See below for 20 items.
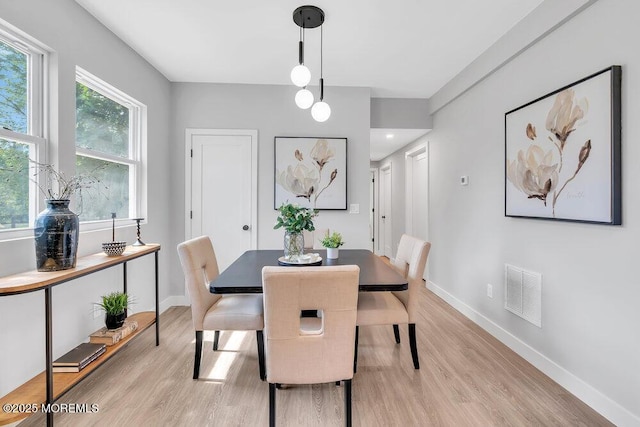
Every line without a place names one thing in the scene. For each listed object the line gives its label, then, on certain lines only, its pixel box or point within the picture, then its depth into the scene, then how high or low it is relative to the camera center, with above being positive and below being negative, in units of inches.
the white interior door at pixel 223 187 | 142.6 +11.5
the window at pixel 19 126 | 68.0 +20.0
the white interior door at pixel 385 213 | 255.3 -0.6
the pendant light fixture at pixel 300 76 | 77.2 +34.2
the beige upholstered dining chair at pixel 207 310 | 78.7 -25.5
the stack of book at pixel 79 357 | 71.9 -35.1
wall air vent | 89.8 -24.8
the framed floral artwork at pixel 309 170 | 142.3 +19.4
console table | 55.9 -32.5
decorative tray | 83.3 -13.2
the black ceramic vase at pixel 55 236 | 64.4 -5.2
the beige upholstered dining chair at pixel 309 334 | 53.5 -20.4
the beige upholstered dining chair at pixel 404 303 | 82.1 -25.0
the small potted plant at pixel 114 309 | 88.8 -28.0
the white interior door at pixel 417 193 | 175.8 +12.0
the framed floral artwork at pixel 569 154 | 66.9 +15.1
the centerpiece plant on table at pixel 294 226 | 82.0 -3.6
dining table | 66.2 -15.2
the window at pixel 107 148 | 92.2 +21.7
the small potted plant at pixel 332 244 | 93.7 -9.6
